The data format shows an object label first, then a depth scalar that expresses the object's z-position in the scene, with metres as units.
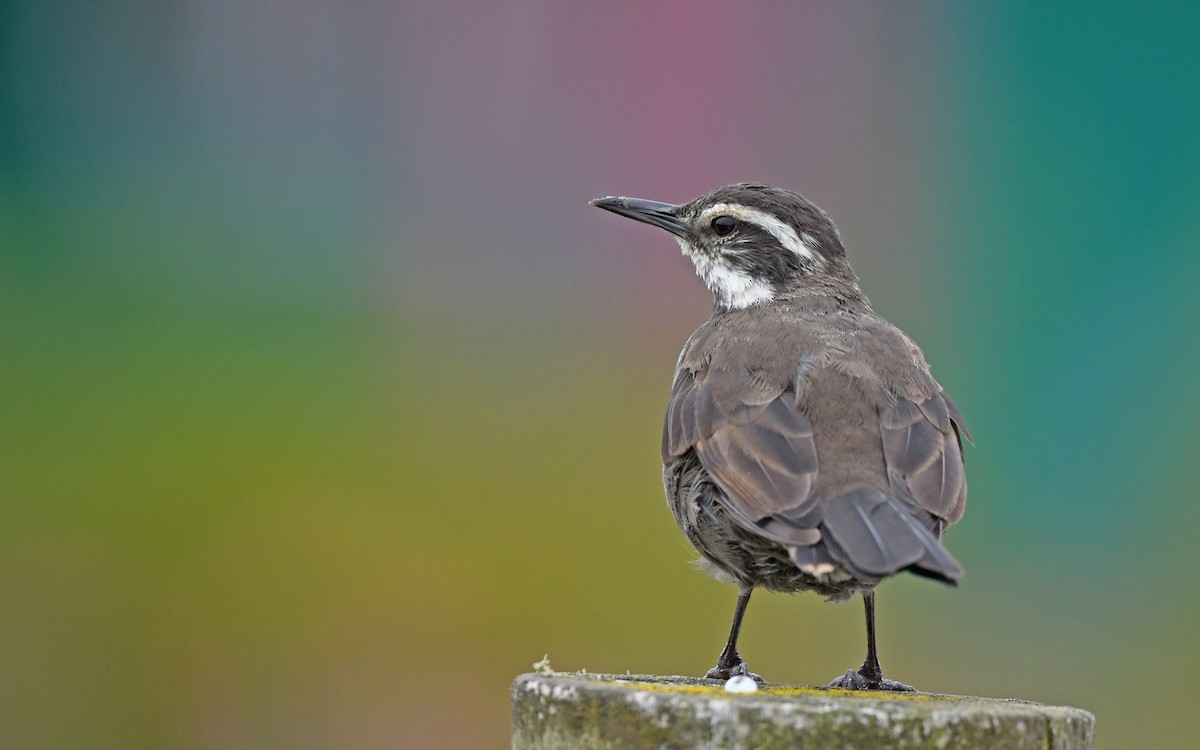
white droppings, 7.60
